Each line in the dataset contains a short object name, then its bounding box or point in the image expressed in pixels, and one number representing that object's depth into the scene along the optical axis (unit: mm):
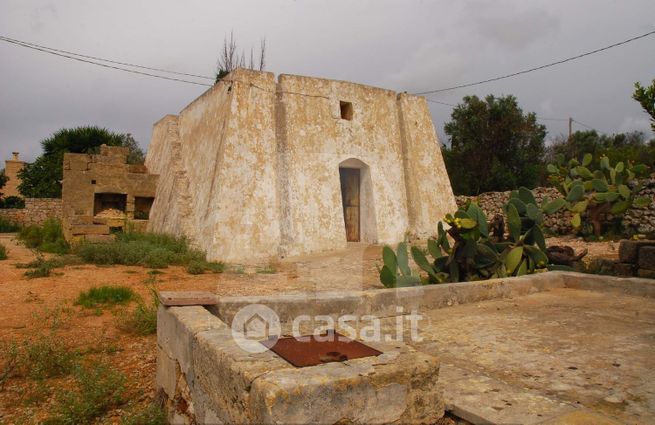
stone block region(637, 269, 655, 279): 6262
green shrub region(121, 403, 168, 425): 2611
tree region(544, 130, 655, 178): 27484
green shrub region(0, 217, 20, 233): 19750
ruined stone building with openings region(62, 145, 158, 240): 12312
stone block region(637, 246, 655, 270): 6258
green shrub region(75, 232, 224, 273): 8812
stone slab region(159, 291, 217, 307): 2993
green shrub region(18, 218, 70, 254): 11414
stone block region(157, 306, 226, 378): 2443
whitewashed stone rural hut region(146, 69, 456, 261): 9805
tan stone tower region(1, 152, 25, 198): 34250
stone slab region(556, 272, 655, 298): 4715
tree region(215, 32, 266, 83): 17609
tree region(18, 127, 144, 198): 22203
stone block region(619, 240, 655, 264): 6480
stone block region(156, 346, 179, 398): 2633
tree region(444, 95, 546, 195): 20391
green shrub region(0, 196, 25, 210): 25672
